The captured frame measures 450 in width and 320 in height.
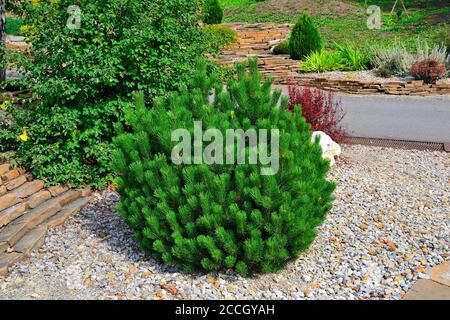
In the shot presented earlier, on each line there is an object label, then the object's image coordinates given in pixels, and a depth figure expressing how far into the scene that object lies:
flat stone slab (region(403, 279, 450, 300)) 3.47
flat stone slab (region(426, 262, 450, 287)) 3.68
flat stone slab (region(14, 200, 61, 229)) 4.52
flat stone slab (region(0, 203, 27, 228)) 4.42
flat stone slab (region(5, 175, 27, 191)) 4.82
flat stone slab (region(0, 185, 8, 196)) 4.72
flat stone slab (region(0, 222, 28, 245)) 4.22
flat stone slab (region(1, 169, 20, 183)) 4.87
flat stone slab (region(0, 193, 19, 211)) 4.58
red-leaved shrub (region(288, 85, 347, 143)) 6.64
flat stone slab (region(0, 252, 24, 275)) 3.90
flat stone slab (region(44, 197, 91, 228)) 4.61
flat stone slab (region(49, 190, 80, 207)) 4.91
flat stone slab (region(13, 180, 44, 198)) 4.80
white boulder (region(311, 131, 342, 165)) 6.01
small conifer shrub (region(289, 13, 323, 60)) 13.23
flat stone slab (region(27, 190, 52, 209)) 4.77
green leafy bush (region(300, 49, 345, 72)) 12.55
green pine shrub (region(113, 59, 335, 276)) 3.49
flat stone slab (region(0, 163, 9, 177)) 4.88
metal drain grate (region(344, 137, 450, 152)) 6.90
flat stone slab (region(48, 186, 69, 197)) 5.01
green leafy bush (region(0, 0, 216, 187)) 5.12
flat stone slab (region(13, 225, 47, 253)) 4.18
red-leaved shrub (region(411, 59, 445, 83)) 10.66
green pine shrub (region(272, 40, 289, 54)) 14.32
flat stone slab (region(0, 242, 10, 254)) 4.13
